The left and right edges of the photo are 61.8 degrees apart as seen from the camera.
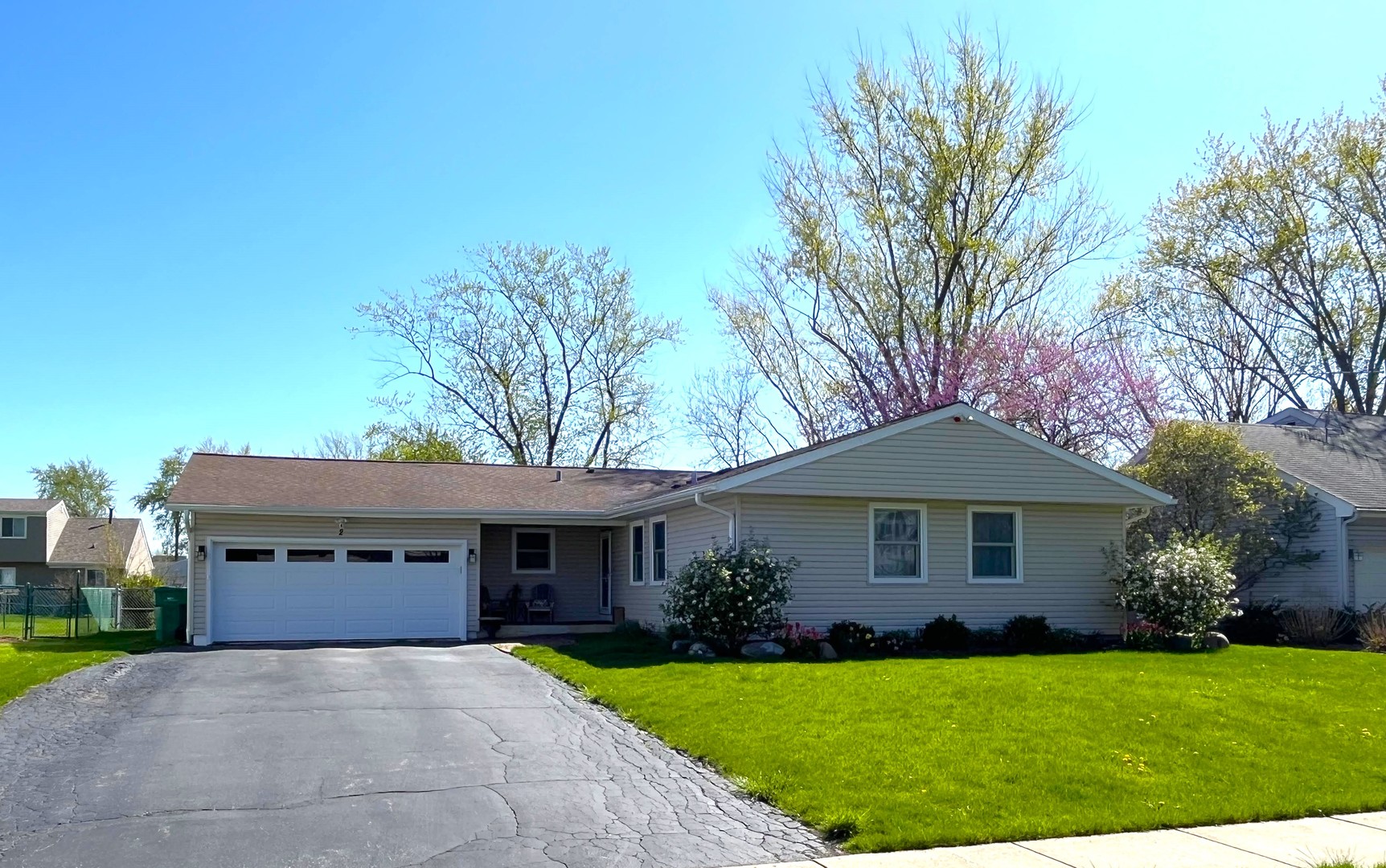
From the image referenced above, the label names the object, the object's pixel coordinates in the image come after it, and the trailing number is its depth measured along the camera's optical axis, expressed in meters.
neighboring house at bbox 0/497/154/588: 49.47
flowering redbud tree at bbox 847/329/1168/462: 30.05
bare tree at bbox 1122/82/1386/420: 32.88
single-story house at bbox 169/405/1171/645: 19.14
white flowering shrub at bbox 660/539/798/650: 17.19
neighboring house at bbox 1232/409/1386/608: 23.27
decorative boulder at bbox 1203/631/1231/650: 18.88
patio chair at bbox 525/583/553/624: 24.28
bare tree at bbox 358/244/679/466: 41.12
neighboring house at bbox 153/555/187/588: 33.72
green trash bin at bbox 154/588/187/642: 20.98
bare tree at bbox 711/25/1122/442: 29.84
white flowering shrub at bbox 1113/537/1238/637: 19.02
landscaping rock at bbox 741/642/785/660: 17.00
